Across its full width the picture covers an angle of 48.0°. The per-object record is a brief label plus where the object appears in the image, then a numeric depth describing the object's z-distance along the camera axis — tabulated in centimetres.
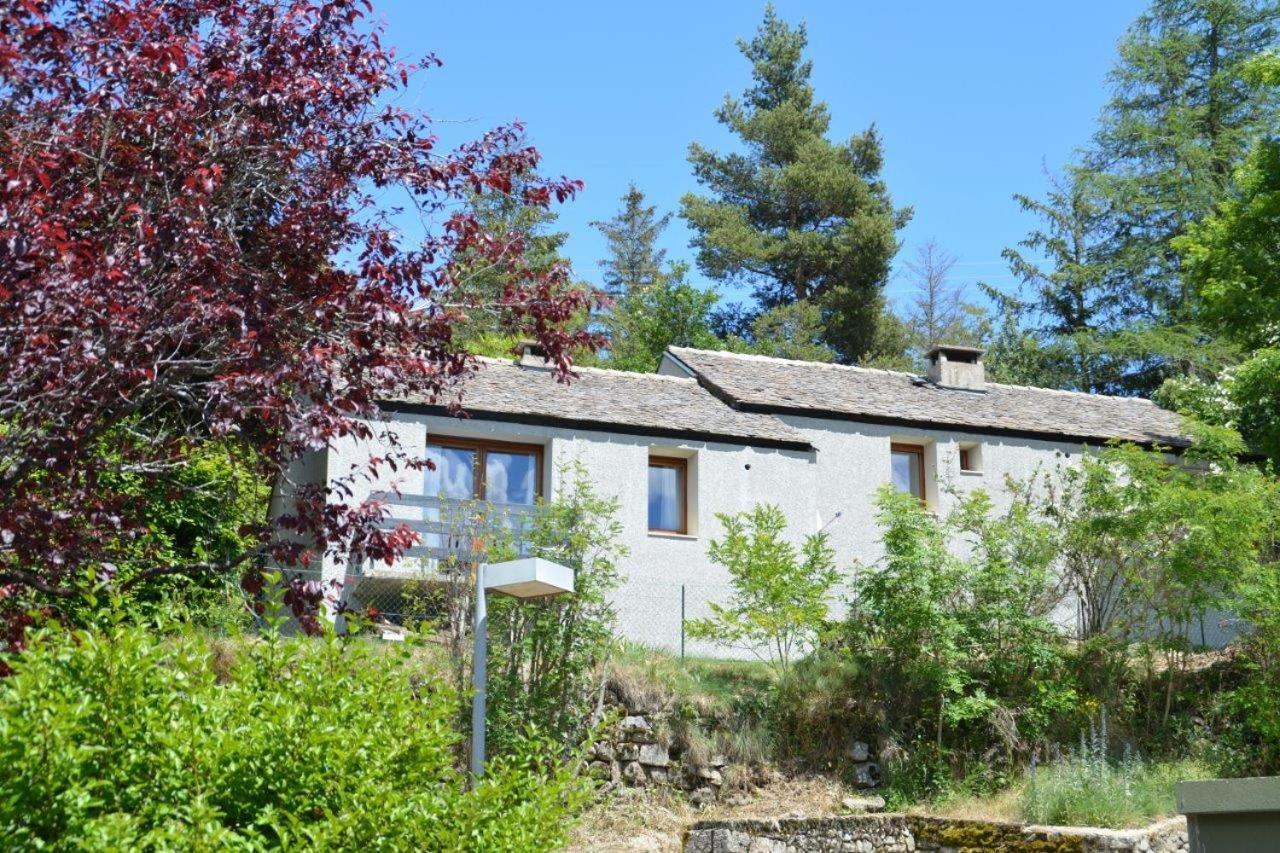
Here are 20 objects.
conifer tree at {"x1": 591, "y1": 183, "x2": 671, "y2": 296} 5378
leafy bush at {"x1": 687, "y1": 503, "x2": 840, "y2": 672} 1872
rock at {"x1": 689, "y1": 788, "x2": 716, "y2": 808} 1711
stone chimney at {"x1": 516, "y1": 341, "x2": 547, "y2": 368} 2475
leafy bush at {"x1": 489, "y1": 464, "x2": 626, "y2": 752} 1598
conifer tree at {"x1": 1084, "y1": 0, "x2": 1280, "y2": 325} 3831
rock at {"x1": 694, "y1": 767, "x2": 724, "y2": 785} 1728
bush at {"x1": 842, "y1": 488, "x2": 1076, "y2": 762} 1806
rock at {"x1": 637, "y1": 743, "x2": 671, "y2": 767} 1725
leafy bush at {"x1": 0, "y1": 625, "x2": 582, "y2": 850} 536
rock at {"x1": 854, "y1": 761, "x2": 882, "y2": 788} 1780
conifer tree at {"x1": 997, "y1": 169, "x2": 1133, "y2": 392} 4000
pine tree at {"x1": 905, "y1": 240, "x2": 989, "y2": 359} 4778
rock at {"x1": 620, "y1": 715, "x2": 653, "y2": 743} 1734
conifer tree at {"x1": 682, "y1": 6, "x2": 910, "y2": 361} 4372
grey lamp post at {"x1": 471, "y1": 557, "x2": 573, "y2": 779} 1068
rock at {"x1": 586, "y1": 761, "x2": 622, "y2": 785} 1705
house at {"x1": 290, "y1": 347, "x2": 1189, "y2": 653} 2158
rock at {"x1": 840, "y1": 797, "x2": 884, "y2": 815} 1689
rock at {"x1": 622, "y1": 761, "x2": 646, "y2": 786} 1716
